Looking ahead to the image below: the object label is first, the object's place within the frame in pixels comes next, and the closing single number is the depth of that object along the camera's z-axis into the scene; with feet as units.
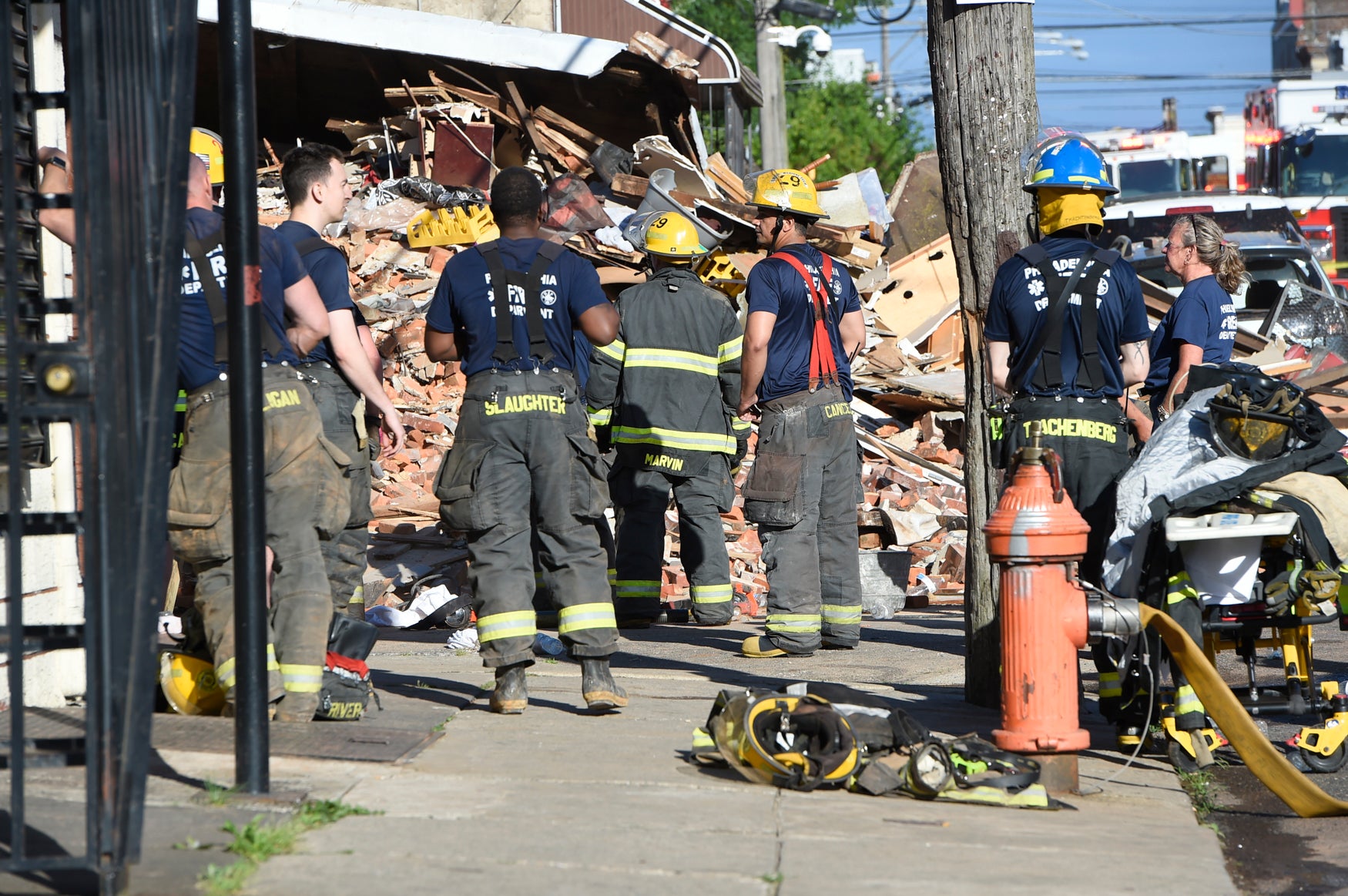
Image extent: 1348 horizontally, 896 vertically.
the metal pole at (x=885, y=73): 365.55
